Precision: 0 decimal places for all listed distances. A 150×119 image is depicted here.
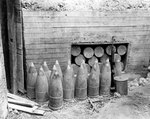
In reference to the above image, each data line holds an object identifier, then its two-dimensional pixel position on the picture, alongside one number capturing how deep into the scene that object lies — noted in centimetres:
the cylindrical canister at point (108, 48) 567
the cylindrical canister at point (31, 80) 479
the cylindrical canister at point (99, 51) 561
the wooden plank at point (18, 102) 450
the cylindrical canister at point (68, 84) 469
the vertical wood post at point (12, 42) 480
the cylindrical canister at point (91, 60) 566
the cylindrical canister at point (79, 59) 558
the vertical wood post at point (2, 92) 368
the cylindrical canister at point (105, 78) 499
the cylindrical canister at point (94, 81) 490
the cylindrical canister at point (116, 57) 576
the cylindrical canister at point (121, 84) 497
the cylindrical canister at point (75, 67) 558
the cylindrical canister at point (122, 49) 575
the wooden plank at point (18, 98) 463
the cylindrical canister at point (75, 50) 548
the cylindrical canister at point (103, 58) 576
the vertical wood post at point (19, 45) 478
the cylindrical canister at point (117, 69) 523
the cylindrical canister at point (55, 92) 440
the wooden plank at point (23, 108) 435
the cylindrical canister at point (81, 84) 480
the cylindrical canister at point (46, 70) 488
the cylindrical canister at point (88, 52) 555
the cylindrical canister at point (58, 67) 489
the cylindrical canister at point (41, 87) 459
